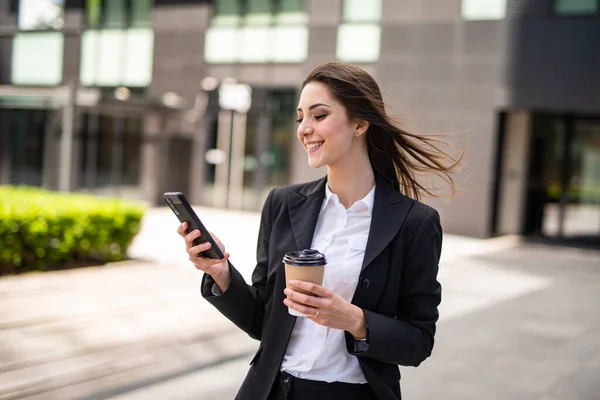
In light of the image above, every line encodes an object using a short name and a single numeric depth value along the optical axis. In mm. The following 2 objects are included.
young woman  2193
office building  16656
